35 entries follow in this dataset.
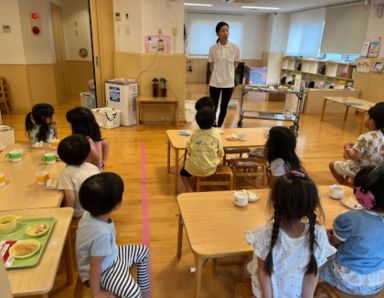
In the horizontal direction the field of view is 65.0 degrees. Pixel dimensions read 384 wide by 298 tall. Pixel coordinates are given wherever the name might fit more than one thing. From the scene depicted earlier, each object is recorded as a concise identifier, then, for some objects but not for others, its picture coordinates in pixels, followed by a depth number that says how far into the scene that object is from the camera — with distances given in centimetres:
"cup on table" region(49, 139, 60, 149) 246
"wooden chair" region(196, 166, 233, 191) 274
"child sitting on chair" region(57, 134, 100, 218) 178
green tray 114
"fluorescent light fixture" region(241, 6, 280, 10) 897
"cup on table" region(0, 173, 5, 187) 179
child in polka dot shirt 109
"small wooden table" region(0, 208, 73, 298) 105
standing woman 439
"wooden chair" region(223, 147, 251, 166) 305
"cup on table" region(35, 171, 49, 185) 183
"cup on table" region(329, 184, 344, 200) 177
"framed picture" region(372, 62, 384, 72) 600
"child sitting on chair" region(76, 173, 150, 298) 126
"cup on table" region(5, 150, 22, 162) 217
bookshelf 742
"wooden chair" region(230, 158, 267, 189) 298
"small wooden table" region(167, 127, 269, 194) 286
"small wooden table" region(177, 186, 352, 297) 132
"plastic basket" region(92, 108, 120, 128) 514
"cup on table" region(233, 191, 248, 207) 165
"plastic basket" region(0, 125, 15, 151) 343
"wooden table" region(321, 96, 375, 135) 536
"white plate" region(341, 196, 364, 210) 168
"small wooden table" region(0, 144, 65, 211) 162
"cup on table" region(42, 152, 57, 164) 215
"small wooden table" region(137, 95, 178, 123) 518
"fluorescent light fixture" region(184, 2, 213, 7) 893
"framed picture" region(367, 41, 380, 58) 610
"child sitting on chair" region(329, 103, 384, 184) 238
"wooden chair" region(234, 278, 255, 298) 135
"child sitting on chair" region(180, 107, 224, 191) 254
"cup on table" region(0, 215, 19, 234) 132
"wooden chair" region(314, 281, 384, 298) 137
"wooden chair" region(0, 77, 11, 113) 594
